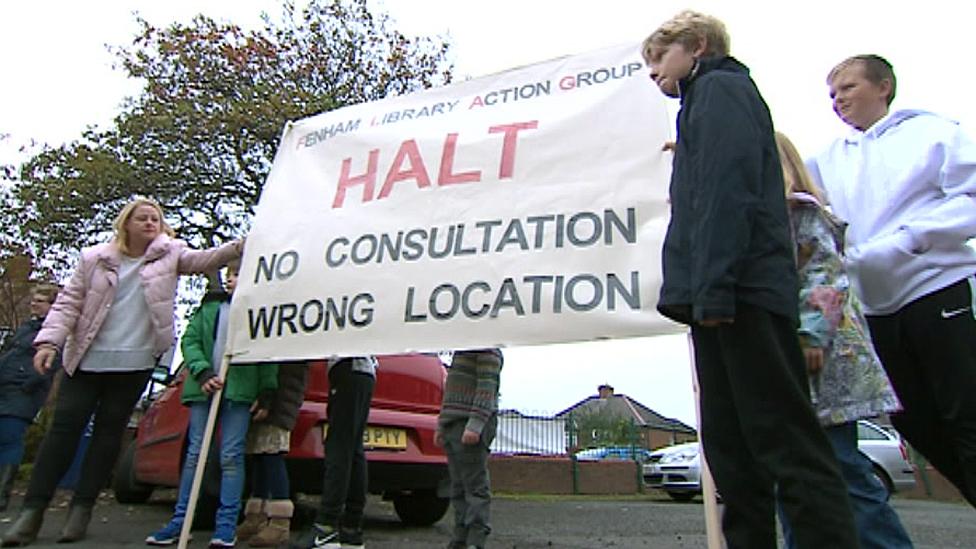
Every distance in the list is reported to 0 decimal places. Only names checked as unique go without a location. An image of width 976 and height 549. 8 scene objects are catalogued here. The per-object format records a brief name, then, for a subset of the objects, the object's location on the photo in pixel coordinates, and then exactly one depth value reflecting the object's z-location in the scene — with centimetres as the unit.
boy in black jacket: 202
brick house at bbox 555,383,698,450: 2765
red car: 473
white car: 1358
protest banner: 319
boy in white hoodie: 261
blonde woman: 433
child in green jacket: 418
